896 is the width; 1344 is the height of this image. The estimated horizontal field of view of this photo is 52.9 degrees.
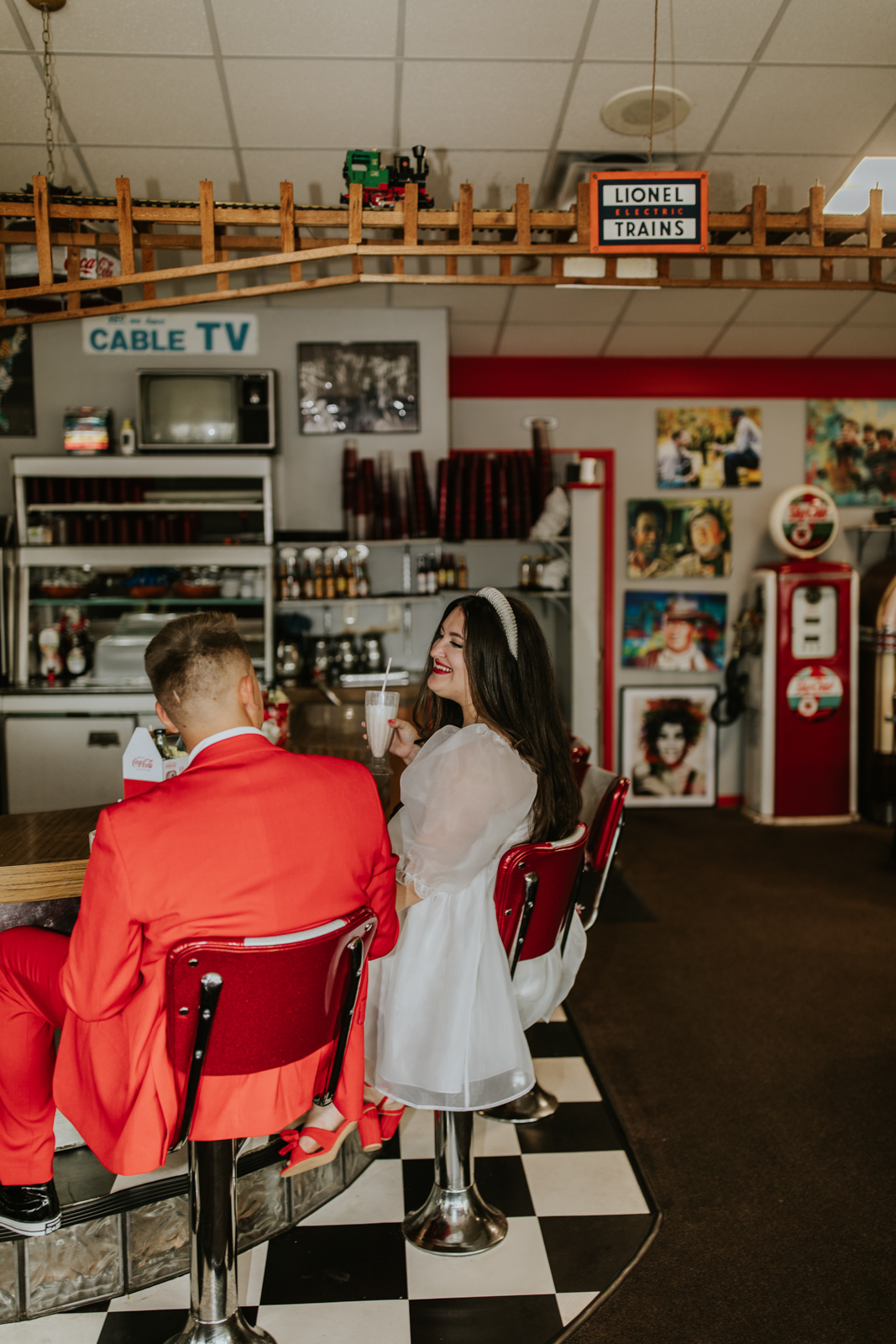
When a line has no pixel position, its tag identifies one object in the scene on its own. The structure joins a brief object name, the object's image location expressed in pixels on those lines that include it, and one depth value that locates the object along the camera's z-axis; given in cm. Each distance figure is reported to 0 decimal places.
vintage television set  548
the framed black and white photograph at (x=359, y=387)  578
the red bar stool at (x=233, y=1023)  147
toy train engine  282
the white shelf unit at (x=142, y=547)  527
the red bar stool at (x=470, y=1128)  209
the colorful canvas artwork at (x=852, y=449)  663
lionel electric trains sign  279
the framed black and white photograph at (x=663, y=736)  668
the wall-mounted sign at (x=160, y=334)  571
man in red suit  148
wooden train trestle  278
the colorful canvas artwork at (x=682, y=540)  661
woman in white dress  202
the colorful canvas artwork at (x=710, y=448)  658
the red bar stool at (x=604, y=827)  263
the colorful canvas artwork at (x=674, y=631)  667
